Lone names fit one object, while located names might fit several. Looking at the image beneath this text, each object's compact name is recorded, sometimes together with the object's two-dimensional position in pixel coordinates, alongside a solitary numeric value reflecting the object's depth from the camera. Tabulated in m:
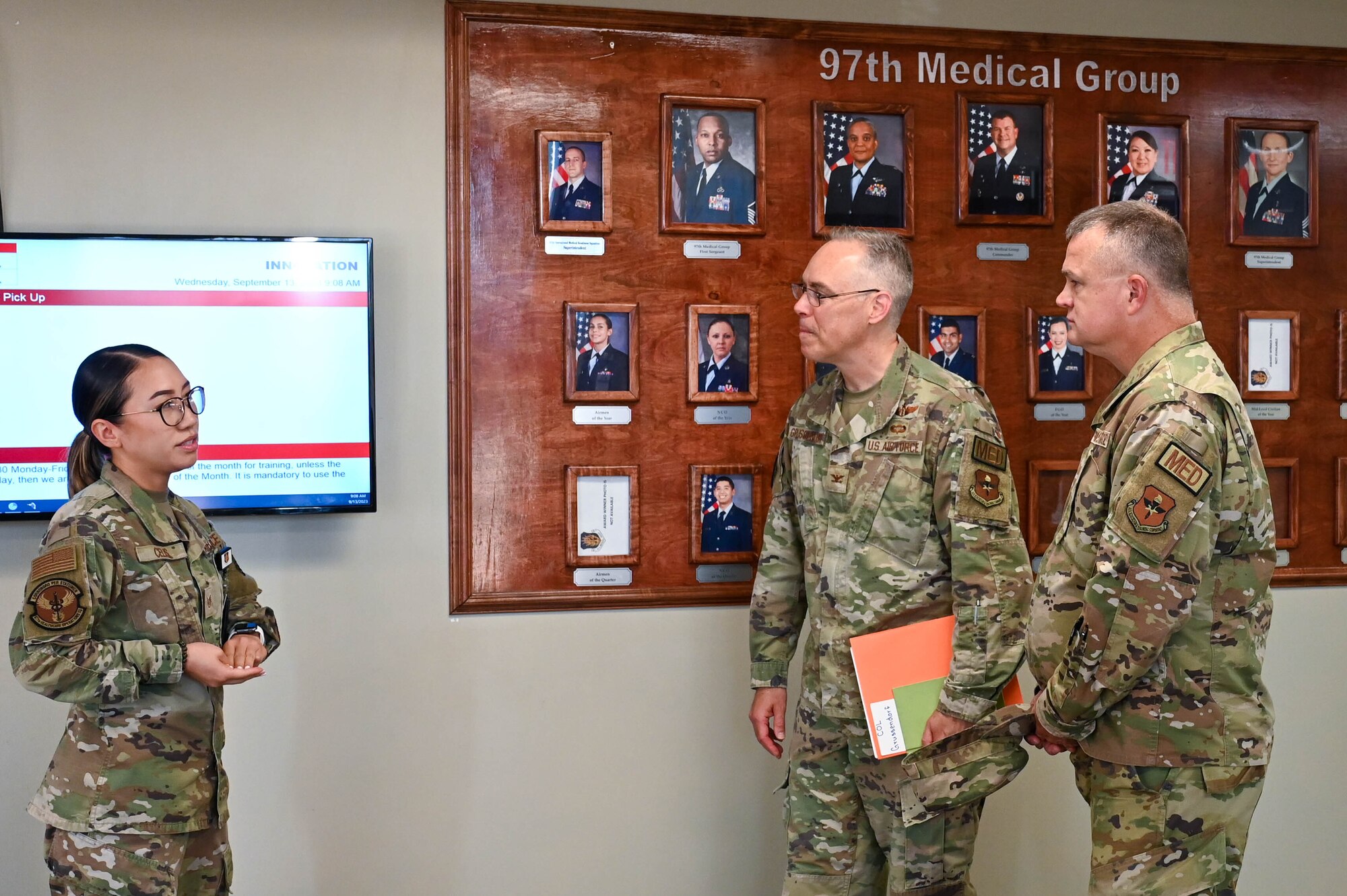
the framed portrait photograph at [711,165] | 2.85
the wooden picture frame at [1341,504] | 3.14
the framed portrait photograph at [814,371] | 2.92
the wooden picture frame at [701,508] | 2.88
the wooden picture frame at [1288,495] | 3.12
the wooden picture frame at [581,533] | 2.83
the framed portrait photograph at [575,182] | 2.79
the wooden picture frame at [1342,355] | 3.14
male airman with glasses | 2.18
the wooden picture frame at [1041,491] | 3.01
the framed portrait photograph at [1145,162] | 3.04
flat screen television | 2.55
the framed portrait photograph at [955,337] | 2.96
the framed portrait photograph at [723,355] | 2.87
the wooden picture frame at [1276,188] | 3.09
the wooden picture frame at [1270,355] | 3.10
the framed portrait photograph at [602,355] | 2.82
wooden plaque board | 2.79
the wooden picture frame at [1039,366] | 3.00
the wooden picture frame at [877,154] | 2.90
